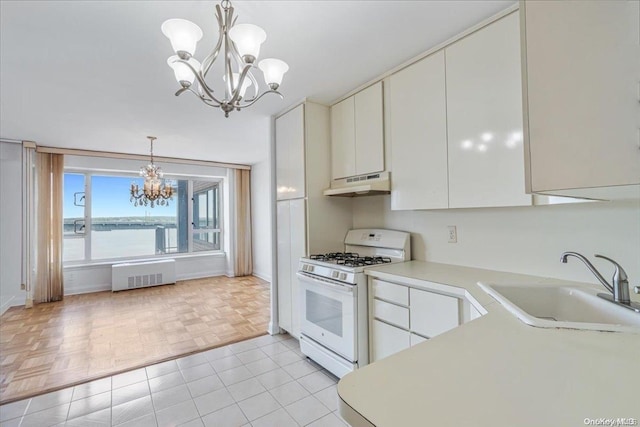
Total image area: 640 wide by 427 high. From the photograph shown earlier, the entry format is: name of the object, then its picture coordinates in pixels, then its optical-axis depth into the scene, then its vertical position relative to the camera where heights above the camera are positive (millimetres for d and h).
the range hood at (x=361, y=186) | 2284 +255
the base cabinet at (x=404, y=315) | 1601 -620
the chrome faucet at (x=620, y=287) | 1105 -303
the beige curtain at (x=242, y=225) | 5992 -155
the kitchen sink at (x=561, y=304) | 1067 -410
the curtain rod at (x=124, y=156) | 4361 +1100
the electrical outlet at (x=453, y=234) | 2160 -152
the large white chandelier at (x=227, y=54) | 1274 +808
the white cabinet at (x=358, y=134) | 2371 +729
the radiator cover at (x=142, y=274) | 4918 -975
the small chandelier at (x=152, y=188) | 4160 +477
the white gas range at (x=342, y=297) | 2057 -632
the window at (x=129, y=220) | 4969 -11
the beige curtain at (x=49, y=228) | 4277 -99
